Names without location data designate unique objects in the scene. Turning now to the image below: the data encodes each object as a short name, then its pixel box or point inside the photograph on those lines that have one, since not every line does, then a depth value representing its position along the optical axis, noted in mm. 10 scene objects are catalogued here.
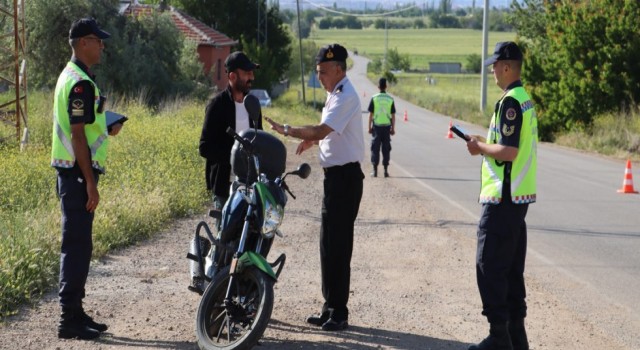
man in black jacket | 7220
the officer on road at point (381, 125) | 17641
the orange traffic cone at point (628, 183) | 15805
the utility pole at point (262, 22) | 57438
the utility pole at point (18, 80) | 16625
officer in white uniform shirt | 6691
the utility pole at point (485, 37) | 43400
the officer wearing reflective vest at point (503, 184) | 5828
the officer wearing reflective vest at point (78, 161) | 6195
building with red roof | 47831
